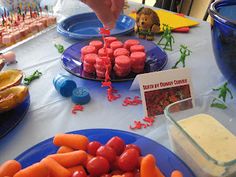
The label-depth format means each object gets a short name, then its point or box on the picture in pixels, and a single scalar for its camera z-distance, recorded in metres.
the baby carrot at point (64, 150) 0.52
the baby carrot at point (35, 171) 0.44
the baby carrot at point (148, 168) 0.45
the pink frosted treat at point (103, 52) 0.81
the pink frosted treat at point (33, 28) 1.12
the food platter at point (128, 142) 0.50
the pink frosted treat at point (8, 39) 1.04
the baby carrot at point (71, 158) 0.49
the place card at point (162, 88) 0.66
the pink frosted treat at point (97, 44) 0.88
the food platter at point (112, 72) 0.79
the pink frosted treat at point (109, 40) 0.90
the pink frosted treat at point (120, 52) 0.82
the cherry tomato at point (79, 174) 0.46
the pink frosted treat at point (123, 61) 0.77
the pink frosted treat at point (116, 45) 0.86
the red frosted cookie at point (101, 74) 0.77
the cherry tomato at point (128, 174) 0.47
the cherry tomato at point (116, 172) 0.49
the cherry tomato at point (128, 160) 0.48
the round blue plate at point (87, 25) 1.10
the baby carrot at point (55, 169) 0.46
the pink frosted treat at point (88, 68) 0.80
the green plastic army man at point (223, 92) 0.69
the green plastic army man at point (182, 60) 0.84
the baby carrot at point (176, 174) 0.46
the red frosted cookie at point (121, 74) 0.78
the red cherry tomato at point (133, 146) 0.52
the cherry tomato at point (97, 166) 0.47
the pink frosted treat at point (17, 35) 1.06
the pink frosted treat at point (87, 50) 0.85
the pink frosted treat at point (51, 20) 1.20
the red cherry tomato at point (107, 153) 0.49
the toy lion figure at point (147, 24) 1.04
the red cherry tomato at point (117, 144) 0.52
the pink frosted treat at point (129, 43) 0.89
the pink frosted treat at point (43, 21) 1.18
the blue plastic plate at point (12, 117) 0.60
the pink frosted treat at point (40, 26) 1.15
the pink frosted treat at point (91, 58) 0.80
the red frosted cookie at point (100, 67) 0.77
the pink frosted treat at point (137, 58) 0.79
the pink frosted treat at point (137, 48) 0.85
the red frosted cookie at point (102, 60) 0.76
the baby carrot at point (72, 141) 0.52
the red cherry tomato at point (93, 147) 0.52
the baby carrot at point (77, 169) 0.48
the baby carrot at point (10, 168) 0.46
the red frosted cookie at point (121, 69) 0.77
